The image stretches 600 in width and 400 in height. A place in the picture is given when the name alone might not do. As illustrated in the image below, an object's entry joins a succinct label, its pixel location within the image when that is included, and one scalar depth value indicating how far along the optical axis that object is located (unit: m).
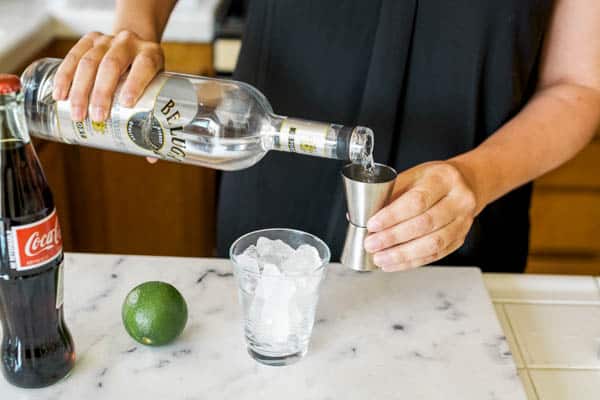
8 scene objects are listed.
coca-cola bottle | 0.72
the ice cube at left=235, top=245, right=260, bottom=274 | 0.81
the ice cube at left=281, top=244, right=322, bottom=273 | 0.82
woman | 1.11
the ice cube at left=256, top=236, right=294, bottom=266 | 0.85
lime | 0.82
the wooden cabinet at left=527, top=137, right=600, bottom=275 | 2.15
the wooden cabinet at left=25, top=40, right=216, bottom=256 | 2.01
